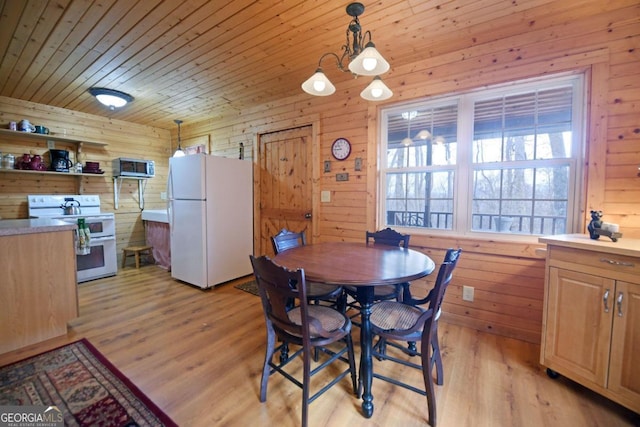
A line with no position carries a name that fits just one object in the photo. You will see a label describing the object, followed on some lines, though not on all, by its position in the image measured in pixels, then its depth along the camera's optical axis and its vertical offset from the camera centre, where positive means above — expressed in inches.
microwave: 167.9 +21.1
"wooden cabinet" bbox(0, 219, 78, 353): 77.5 -26.1
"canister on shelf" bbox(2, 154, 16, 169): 132.3 +18.9
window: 82.6 +14.8
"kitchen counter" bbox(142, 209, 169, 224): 159.8 -10.2
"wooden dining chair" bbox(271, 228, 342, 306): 75.5 -26.0
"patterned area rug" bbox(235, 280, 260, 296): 129.0 -44.7
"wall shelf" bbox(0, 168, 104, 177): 132.0 +14.4
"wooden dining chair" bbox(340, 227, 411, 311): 75.9 -25.3
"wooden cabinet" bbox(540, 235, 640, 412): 54.8 -25.8
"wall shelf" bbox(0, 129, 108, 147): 134.5 +34.1
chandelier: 57.6 +31.1
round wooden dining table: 55.1 -16.0
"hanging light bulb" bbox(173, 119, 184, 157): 173.8 +40.0
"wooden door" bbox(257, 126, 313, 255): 136.3 +9.5
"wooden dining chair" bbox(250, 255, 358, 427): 50.9 -27.2
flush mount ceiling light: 127.3 +50.9
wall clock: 119.1 +24.1
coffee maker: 146.3 +21.6
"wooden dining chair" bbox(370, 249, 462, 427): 53.6 -27.9
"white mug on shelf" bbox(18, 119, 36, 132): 136.7 +38.0
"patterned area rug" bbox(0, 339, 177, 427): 55.7 -46.0
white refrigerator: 130.0 -9.3
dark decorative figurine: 65.2 -5.7
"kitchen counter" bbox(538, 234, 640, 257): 54.8 -9.4
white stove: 139.9 -15.2
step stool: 166.1 -33.4
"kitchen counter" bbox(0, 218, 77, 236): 76.8 -8.6
